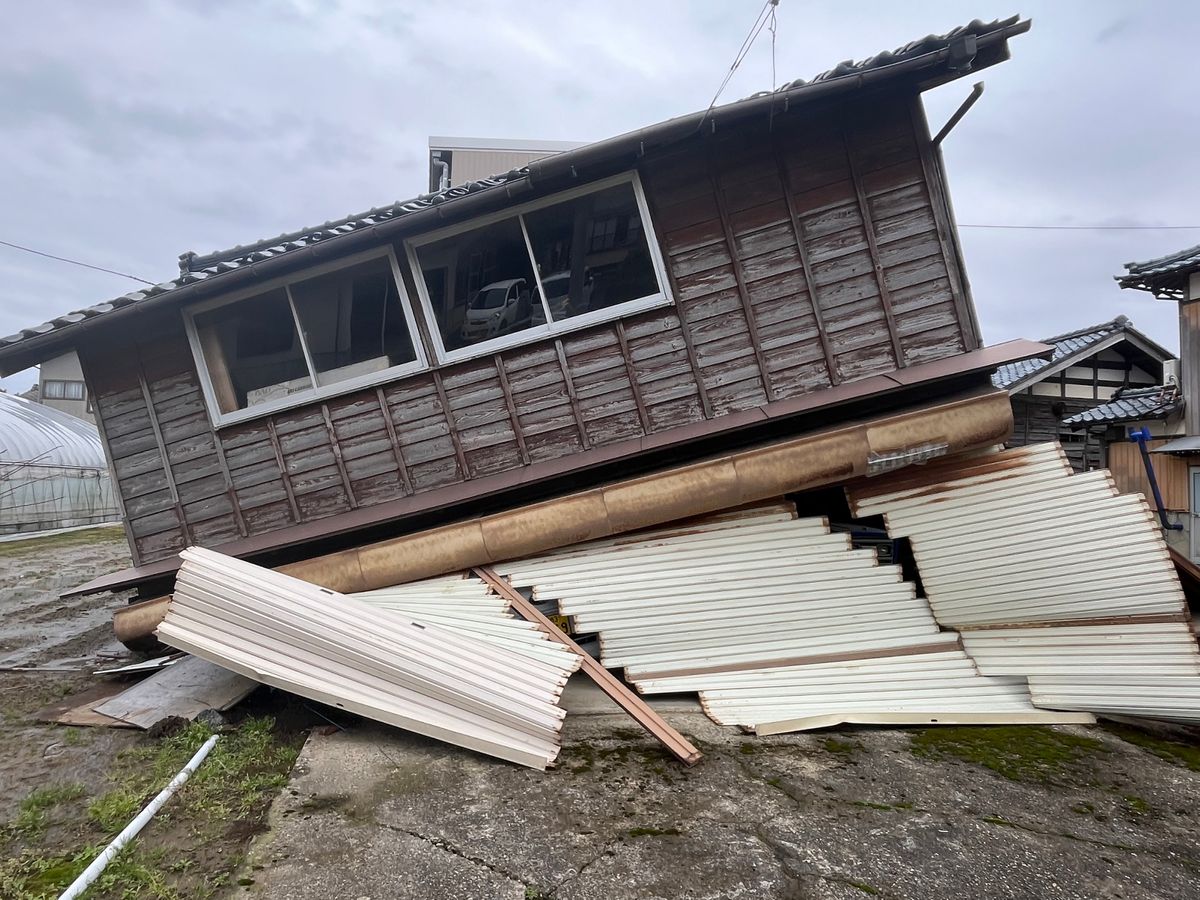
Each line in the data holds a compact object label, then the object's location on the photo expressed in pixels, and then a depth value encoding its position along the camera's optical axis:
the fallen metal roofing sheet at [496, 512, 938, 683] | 6.01
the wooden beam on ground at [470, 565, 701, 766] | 4.69
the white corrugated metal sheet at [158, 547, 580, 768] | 4.74
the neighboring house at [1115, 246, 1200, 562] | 11.02
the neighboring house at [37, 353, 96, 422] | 35.78
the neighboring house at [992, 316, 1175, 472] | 16.67
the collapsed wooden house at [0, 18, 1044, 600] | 6.25
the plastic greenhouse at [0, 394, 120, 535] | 21.84
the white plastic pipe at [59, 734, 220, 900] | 3.18
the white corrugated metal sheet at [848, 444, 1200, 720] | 5.36
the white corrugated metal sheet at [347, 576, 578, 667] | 5.55
